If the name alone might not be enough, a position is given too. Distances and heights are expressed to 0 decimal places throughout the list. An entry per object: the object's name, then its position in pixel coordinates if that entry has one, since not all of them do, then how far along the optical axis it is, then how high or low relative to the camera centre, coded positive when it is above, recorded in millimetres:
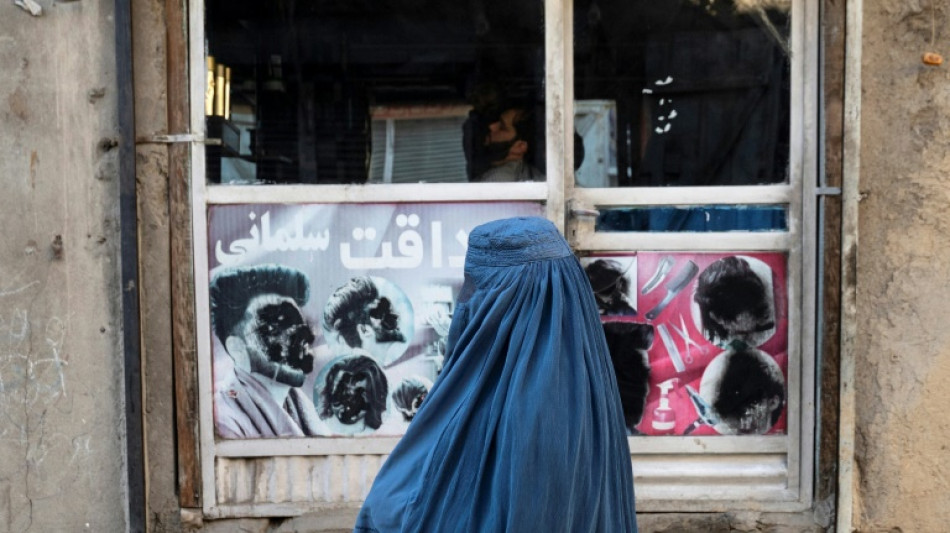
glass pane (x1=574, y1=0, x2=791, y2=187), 3967 +556
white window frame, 3830 -176
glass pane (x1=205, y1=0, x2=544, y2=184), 3943 +575
